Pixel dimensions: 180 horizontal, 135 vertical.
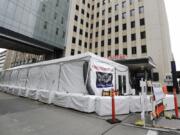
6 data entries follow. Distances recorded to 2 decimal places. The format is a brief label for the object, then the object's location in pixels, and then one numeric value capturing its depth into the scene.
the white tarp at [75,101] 6.31
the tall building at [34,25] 18.53
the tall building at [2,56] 89.12
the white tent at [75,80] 7.47
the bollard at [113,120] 4.98
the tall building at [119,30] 23.14
